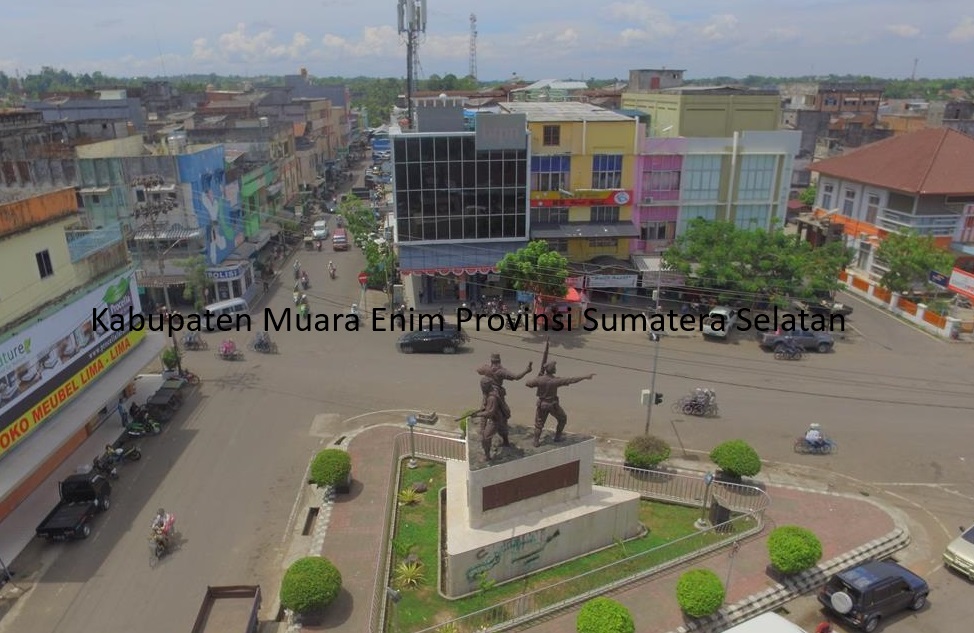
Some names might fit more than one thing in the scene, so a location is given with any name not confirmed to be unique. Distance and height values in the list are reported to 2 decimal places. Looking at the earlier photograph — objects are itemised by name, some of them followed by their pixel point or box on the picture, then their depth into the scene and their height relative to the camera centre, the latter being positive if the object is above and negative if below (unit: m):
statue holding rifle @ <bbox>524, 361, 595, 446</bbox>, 16.97 -7.36
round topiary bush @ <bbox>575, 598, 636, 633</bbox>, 13.60 -10.49
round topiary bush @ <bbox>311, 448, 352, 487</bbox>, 19.56 -10.72
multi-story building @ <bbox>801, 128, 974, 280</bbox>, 40.16 -5.78
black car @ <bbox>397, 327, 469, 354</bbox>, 31.72 -11.36
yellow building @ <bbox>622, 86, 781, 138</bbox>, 43.00 -0.81
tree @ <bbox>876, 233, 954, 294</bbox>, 36.03 -8.56
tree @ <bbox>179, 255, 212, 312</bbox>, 35.94 -9.72
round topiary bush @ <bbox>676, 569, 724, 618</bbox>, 14.71 -10.76
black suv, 15.14 -11.16
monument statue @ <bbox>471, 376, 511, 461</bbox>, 16.61 -7.70
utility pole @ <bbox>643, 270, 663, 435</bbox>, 21.83 -9.77
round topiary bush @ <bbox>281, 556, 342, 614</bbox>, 14.69 -10.62
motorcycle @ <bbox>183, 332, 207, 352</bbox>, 32.44 -11.73
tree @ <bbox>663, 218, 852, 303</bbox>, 33.38 -8.17
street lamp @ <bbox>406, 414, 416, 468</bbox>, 21.53 -11.33
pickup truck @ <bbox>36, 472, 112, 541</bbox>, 18.16 -11.43
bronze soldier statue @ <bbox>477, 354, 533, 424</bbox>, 16.64 -6.74
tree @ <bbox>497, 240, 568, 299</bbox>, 31.97 -8.11
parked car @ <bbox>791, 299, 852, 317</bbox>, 35.66 -11.03
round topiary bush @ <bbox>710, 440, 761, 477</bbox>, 19.64 -10.44
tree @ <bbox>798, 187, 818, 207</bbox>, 61.05 -8.74
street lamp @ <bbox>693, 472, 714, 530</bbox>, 18.34 -11.67
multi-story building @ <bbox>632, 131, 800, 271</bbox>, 38.69 -4.87
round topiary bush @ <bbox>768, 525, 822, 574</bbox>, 15.96 -10.61
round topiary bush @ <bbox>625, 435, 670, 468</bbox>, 20.25 -10.56
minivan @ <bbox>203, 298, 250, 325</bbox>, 35.62 -11.09
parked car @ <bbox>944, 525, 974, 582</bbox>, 16.83 -11.33
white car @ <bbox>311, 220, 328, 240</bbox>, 55.31 -10.94
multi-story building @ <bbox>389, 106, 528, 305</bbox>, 35.56 -5.15
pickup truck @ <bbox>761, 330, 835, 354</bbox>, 31.56 -11.18
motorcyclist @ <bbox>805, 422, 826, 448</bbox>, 22.53 -11.19
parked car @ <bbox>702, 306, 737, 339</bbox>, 33.19 -11.03
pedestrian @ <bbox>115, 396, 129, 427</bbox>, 24.65 -11.51
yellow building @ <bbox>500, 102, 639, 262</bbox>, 37.59 -4.72
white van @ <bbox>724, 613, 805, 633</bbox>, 13.43 -10.47
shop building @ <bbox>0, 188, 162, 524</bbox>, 19.00 -7.34
